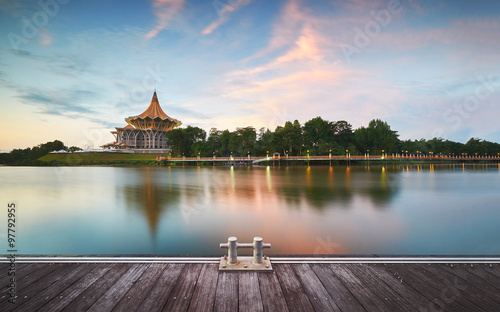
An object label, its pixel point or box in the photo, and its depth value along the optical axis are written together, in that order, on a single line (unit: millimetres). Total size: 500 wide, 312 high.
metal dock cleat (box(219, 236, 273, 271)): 3252
